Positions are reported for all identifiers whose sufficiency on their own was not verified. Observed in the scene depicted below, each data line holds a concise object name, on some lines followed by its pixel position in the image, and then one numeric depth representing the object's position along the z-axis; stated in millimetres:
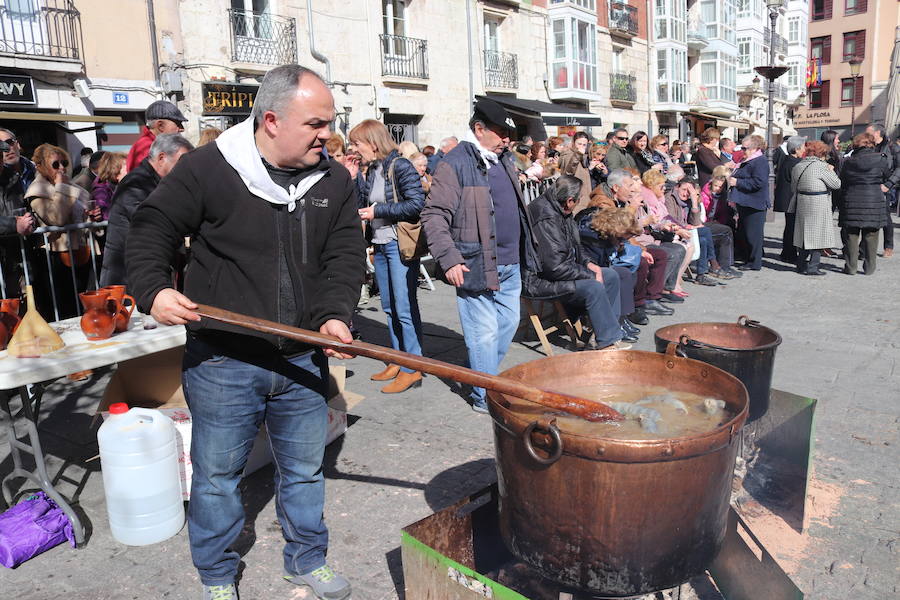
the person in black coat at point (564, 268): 5984
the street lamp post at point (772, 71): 15264
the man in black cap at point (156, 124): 5188
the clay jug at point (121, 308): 3752
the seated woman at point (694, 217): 9453
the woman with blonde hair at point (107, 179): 7207
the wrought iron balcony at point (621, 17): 30562
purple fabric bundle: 3277
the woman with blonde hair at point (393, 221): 5375
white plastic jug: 3389
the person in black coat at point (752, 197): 10336
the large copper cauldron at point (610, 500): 2178
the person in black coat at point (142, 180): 4273
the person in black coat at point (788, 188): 10828
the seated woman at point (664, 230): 8500
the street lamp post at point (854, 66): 29047
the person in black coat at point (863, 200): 9750
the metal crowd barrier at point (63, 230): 4953
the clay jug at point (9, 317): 3541
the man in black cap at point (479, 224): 4738
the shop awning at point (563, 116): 19361
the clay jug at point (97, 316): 3625
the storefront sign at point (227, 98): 15531
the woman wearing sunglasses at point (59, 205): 6016
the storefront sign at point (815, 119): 56156
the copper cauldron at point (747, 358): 3490
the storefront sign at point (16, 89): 12828
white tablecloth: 3172
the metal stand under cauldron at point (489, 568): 2426
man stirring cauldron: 2559
